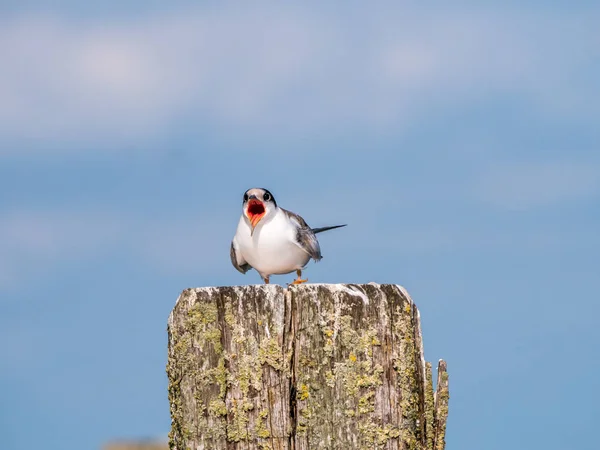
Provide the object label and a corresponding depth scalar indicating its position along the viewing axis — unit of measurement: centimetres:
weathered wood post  897
